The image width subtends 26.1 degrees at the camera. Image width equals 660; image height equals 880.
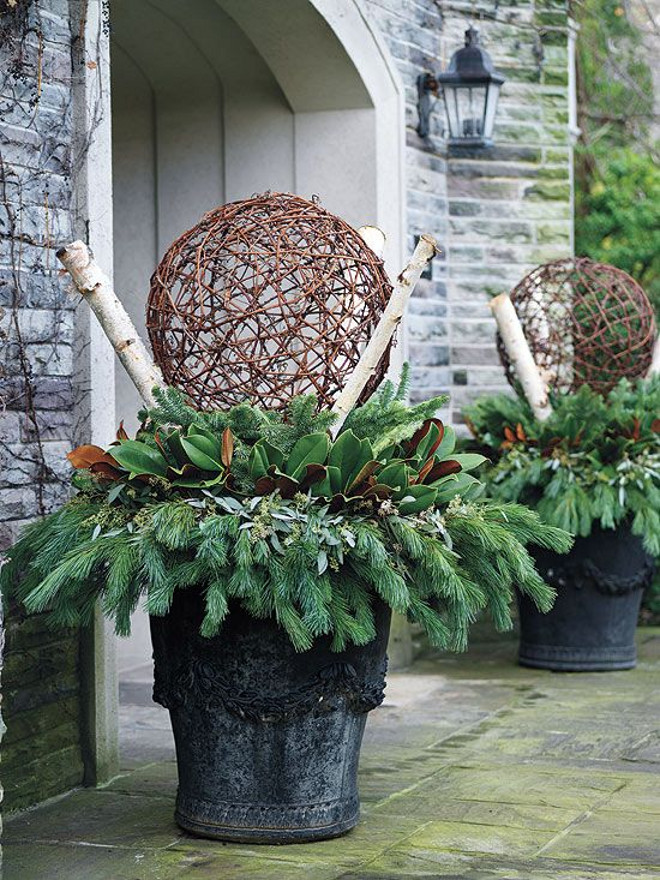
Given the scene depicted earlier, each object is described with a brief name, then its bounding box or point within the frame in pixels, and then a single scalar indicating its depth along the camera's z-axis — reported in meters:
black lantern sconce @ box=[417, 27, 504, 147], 6.96
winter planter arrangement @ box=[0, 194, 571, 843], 3.80
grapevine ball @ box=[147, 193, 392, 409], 4.12
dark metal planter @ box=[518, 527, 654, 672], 6.59
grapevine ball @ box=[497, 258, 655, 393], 6.68
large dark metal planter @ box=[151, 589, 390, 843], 3.98
